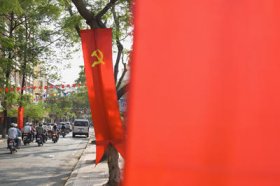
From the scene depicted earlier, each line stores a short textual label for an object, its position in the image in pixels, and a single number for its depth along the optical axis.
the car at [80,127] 41.16
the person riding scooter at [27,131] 26.11
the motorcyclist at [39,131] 26.09
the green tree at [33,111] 41.53
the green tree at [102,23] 9.71
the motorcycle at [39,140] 25.76
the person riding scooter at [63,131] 40.46
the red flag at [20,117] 31.48
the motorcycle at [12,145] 19.92
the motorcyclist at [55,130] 30.42
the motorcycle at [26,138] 26.15
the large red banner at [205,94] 1.45
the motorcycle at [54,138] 29.55
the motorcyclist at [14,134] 20.06
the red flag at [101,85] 6.62
